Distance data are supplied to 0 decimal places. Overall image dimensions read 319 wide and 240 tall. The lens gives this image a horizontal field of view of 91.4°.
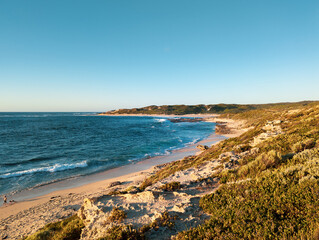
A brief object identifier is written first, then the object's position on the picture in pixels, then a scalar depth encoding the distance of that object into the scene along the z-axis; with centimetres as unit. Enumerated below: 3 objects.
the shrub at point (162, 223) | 516
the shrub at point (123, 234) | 476
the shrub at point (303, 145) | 1074
